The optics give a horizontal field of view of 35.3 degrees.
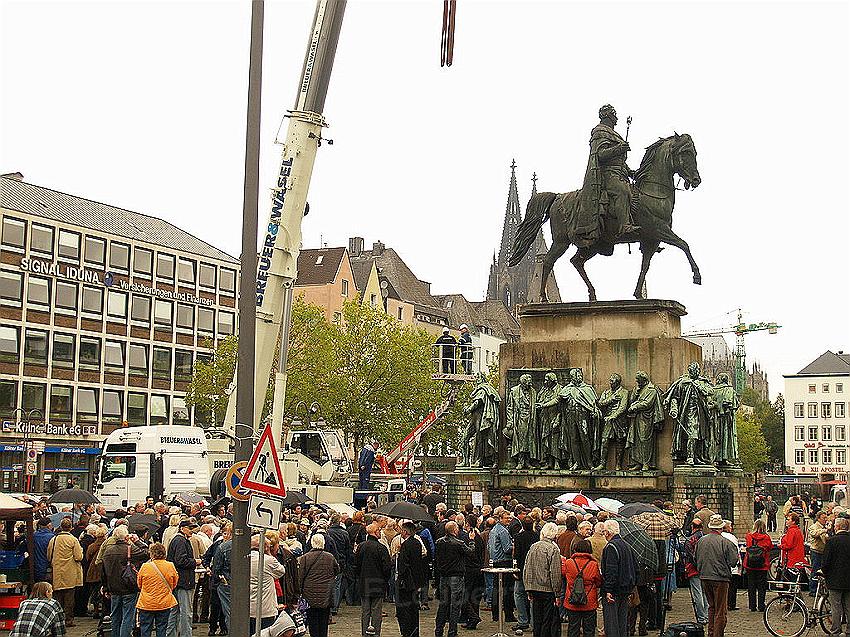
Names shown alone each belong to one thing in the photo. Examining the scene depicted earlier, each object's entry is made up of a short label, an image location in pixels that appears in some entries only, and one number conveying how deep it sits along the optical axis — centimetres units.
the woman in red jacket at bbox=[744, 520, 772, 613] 2025
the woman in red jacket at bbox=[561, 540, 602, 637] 1510
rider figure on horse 3209
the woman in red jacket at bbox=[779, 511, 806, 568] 2003
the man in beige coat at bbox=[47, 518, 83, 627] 1833
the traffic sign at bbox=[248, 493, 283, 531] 1242
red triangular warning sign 1236
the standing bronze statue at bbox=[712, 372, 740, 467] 3005
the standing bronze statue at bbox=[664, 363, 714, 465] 2944
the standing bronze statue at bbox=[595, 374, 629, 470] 3028
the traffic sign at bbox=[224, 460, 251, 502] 1254
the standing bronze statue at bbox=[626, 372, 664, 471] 2997
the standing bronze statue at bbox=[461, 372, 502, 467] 3178
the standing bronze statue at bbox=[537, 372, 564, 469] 3078
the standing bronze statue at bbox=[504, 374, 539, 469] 3128
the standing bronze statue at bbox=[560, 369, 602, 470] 3033
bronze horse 3219
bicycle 1645
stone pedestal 3077
